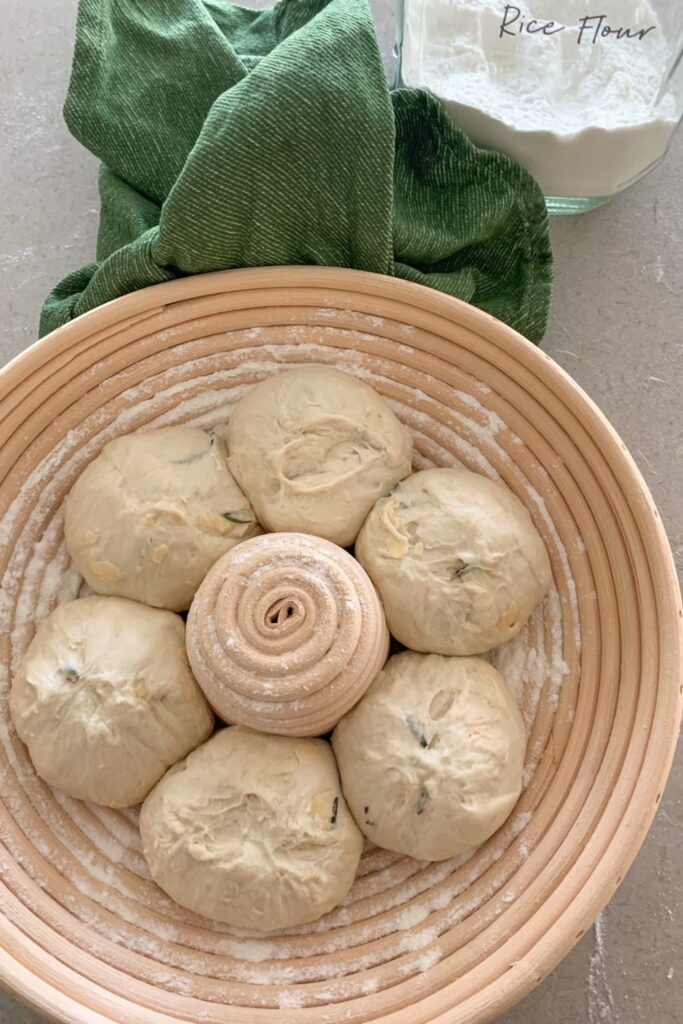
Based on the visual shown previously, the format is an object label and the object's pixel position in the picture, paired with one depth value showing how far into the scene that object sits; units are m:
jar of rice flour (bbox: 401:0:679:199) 0.79
